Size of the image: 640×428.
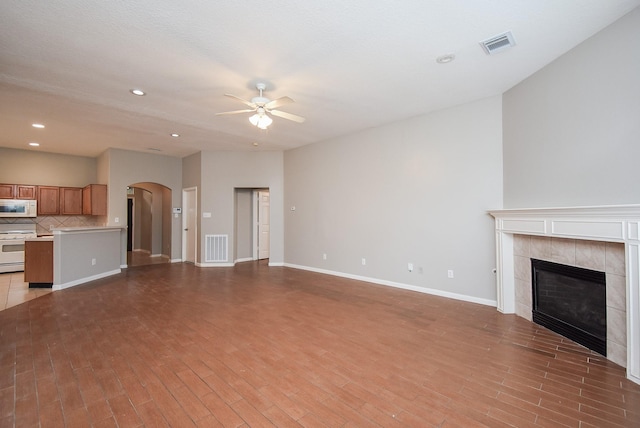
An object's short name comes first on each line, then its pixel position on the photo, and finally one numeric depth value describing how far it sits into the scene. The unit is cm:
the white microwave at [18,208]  639
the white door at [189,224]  776
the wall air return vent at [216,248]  727
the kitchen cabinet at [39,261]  501
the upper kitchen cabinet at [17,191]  655
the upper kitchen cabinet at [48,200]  696
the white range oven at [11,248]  629
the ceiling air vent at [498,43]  270
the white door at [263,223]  836
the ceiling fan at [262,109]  354
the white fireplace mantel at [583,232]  224
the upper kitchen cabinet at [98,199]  689
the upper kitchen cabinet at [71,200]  724
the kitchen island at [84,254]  498
